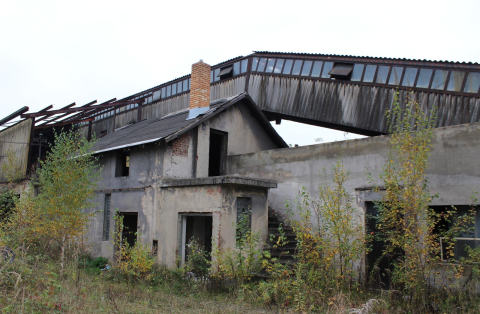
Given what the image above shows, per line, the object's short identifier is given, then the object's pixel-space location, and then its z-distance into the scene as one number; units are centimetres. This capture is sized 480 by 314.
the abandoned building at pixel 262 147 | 1006
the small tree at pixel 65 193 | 979
